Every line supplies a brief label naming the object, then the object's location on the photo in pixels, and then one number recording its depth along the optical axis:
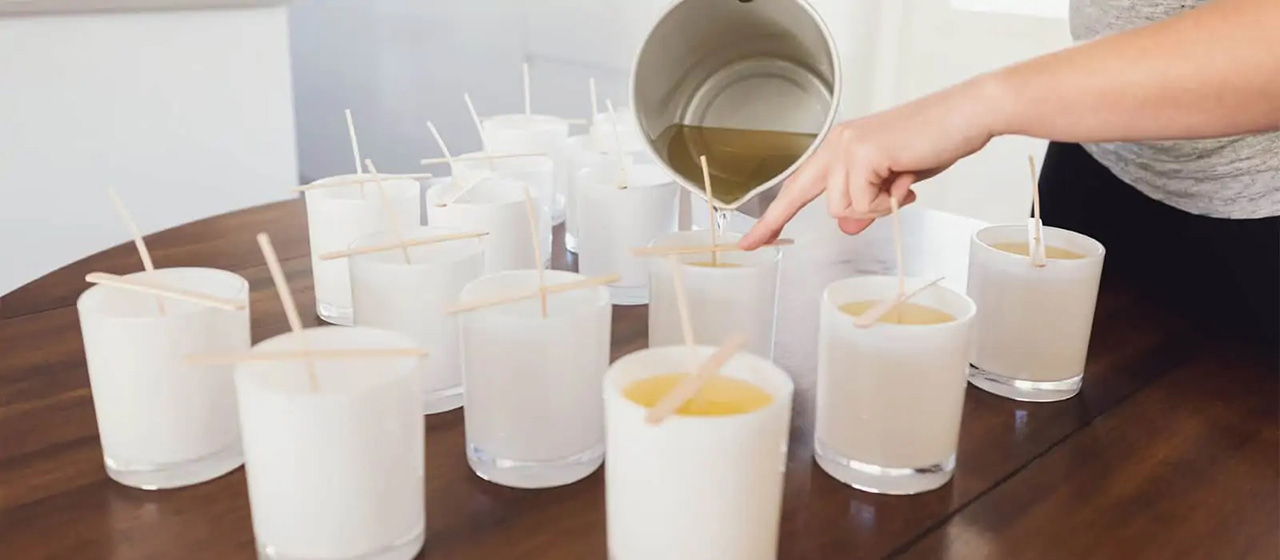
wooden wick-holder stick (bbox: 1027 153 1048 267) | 0.89
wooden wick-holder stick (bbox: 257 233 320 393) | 0.61
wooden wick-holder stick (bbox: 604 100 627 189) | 1.12
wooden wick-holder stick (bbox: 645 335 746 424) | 0.57
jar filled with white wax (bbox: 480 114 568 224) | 1.35
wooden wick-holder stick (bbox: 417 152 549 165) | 1.13
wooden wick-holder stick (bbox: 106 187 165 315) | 0.75
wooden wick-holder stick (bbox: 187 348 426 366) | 0.61
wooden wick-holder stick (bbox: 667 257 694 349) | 0.62
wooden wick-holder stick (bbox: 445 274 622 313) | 0.72
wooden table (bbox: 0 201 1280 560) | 0.67
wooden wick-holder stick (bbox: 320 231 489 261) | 0.84
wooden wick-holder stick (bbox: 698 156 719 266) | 0.89
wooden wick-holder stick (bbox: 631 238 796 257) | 0.83
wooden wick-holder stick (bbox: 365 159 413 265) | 0.86
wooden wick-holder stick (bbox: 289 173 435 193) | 1.01
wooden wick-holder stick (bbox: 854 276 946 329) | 0.74
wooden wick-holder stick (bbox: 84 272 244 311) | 0.72
